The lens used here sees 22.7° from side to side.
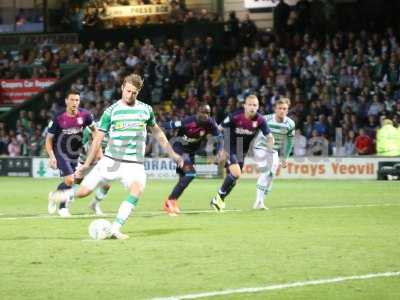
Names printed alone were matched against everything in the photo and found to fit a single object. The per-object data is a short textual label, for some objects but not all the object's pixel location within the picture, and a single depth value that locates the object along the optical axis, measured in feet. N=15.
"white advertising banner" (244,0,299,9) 125.49
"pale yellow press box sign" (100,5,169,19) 137.28
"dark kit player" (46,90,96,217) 57.36
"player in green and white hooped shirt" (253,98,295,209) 62.03
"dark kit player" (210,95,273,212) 59.52
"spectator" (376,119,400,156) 93.19
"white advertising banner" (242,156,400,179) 98.32
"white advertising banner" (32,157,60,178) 112.88
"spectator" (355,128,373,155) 98.89
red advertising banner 134.21
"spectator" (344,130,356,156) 100.27
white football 41.27
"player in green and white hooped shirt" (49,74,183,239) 42.73
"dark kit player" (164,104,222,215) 57.67
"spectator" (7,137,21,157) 120.06
